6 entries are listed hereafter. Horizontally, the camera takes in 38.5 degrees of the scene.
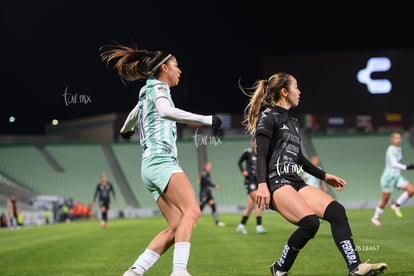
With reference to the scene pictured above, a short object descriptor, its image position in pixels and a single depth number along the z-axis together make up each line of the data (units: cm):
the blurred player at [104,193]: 2532
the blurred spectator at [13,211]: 3025
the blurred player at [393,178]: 1562
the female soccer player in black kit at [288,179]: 602
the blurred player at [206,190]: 2130
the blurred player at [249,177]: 1617
